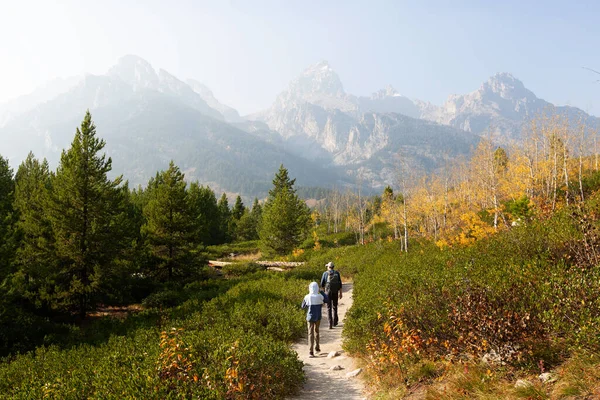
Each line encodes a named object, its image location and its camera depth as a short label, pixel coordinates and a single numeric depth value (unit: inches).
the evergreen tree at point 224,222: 2154.3
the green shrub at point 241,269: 1000.2
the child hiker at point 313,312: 354.9
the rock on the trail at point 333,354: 344.7
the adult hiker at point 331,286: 436.1
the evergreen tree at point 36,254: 617.5
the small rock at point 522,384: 166.6
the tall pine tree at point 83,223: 637.9
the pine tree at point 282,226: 1321.4
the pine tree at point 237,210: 2754.4
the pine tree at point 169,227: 849.5
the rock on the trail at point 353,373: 284.4
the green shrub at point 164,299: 659.0
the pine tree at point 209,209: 1785.2
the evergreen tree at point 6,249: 506.6
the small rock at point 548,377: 169.8
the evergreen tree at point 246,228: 2277.3
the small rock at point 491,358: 198.2
